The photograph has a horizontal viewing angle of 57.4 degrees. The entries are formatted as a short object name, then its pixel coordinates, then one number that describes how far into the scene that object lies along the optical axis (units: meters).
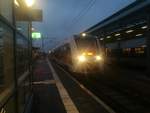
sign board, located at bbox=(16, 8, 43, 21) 3.81
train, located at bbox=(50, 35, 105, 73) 9.01
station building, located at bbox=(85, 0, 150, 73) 9.07
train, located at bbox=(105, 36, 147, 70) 9.55
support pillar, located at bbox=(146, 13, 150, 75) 8.81
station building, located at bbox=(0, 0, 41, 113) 1.41
